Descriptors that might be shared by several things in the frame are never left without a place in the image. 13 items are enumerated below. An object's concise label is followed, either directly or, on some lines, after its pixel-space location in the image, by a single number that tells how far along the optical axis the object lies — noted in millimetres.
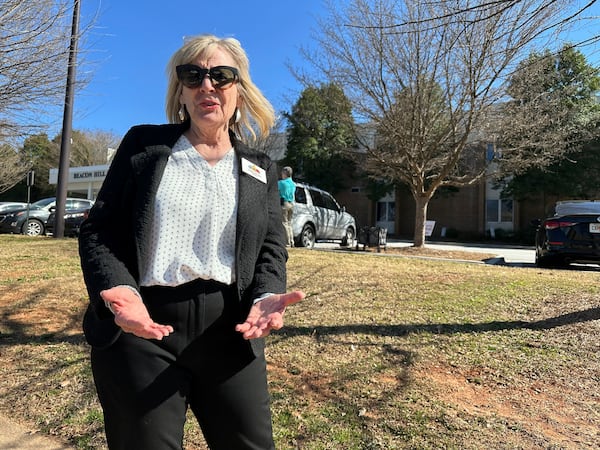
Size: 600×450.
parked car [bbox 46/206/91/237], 15696
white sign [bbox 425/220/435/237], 15707
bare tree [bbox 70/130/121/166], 43500
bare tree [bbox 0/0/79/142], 5008
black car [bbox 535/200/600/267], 8242
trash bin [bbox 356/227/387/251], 12687
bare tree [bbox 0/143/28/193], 15253
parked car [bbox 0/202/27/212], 19111
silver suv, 11984
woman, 1382
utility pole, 11868
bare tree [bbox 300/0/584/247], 10578
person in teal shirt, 10555
